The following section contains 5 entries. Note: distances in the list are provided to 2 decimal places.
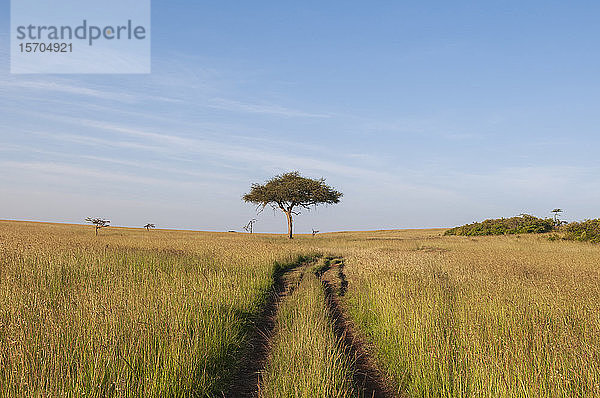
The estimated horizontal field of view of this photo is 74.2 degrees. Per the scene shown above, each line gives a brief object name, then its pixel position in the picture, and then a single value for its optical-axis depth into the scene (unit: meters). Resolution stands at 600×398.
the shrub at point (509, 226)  44.81
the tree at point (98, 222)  48.31
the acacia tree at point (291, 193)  44.09
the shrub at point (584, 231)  29.47
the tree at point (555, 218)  45.94
